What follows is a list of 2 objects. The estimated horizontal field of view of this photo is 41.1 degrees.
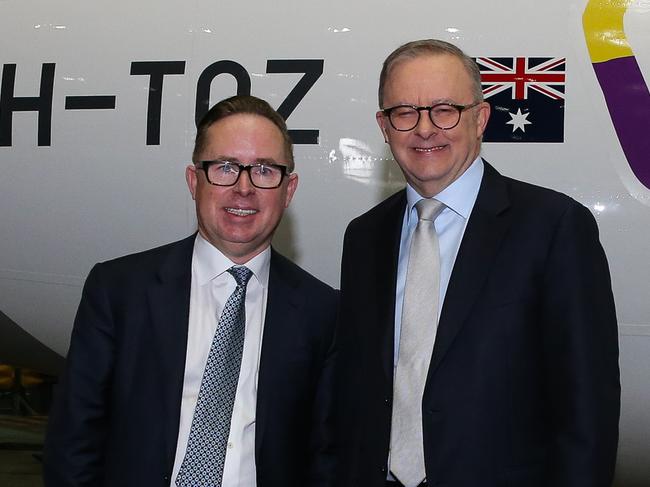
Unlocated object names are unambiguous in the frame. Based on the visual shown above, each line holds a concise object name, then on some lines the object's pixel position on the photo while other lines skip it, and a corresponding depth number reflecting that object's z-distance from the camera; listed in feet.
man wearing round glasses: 6.17
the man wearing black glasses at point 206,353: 6.59
